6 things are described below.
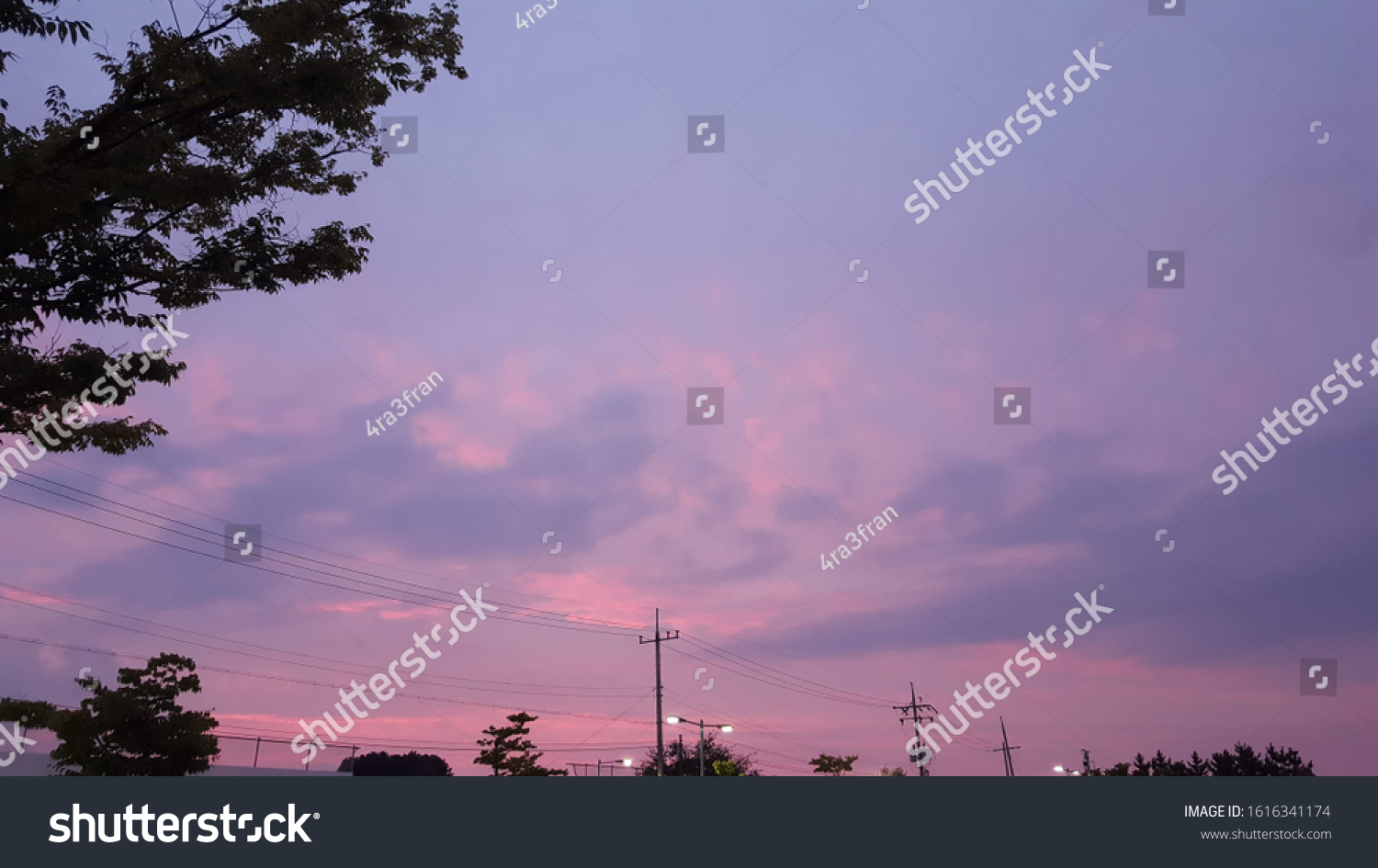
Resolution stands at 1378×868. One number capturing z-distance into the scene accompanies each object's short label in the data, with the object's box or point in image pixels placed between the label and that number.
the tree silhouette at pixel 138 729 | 33.66
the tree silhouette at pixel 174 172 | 12.58
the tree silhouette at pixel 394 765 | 51.26
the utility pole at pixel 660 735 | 55.12
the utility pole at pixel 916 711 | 85.69
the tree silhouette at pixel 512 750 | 71.44
